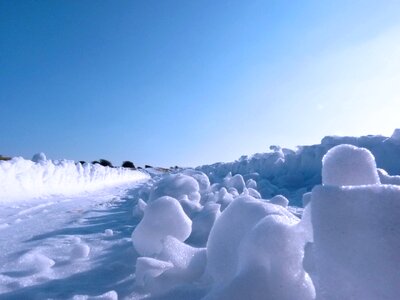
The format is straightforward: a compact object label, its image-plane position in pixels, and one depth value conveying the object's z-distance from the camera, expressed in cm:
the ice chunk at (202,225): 230
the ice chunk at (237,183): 549
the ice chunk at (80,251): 207
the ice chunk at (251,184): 610
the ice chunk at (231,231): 135
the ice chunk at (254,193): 376
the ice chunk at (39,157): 947
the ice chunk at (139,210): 361
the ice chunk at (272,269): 107
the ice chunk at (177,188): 343
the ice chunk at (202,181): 483
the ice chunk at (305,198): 245
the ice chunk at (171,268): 144
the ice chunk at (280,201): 282
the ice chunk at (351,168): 113
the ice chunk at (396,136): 755
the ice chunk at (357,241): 88
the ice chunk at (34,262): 181
